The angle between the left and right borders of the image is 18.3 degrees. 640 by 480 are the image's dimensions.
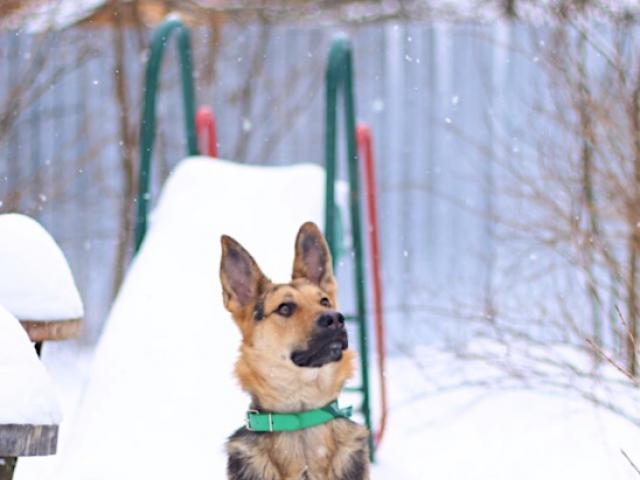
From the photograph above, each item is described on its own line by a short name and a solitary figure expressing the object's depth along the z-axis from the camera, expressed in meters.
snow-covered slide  7.30
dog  5.80
